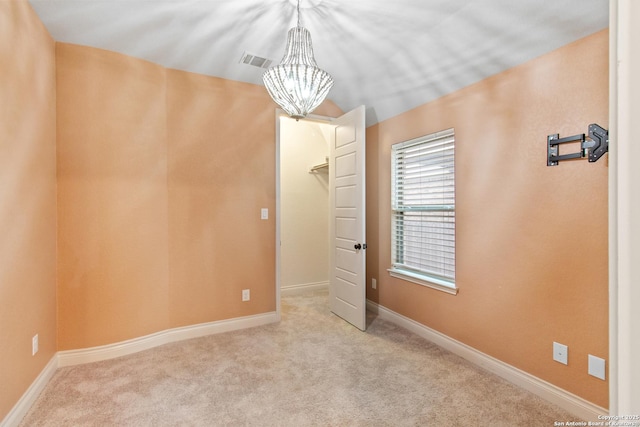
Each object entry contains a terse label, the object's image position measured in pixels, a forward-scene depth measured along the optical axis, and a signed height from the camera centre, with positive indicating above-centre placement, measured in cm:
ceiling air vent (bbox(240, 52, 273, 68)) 271 +130
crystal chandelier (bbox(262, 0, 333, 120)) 182 +73
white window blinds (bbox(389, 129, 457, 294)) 280 -2
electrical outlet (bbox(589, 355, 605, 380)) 181 -90
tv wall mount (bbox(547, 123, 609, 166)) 161 +36
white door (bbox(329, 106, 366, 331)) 313 -9
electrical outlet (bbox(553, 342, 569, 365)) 196 -89
